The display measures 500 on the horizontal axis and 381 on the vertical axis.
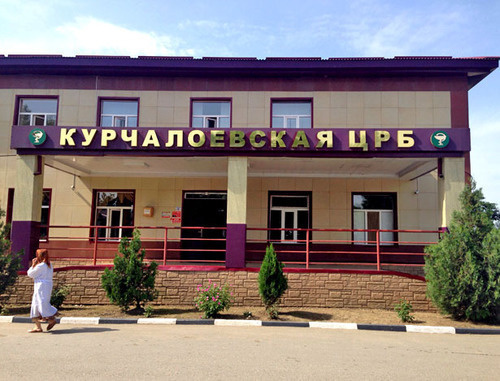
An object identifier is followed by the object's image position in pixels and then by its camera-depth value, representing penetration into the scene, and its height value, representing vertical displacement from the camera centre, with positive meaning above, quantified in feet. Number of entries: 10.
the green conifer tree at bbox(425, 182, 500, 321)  30.83 -1.93
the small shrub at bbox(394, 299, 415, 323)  30.89 -5.64
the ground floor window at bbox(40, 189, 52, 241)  49.57 +2.09
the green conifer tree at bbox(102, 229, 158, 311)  32.22 -3.71
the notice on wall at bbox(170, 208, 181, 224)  49.34 +1.75
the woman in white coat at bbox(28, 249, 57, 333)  26.21 -4.06
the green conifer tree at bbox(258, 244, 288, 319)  32.60 -3.78
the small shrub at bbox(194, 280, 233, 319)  31.22 -5.20
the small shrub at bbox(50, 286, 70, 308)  33.11 -5.46
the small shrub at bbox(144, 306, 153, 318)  31.32 -6.12
